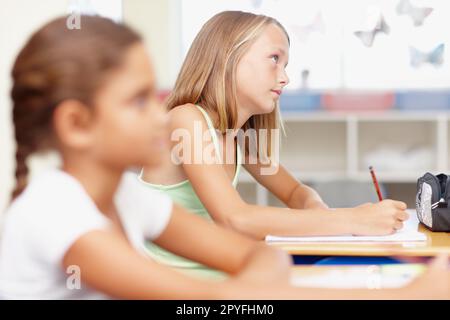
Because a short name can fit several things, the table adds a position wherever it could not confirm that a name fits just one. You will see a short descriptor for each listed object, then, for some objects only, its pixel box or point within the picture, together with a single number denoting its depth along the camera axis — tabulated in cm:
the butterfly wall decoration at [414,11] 474
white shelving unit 482
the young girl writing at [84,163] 147
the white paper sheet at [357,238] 223
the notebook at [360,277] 185
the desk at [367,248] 216
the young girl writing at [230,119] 221
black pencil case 231
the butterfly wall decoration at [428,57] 486
